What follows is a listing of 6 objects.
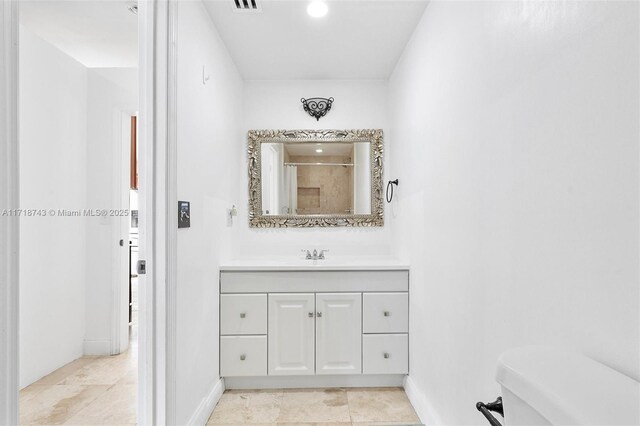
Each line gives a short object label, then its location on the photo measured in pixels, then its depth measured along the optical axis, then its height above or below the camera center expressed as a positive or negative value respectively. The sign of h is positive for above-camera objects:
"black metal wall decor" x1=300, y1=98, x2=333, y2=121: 2.93 +0.88
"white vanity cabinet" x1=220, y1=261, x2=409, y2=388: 2.36 -0.72
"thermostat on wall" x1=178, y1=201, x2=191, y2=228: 1.64 -0.01
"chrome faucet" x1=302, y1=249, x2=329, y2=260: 2.85 -0.35
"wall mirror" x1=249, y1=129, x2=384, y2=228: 2.94 +0.28
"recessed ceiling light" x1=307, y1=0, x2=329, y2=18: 1.92 +1.12
